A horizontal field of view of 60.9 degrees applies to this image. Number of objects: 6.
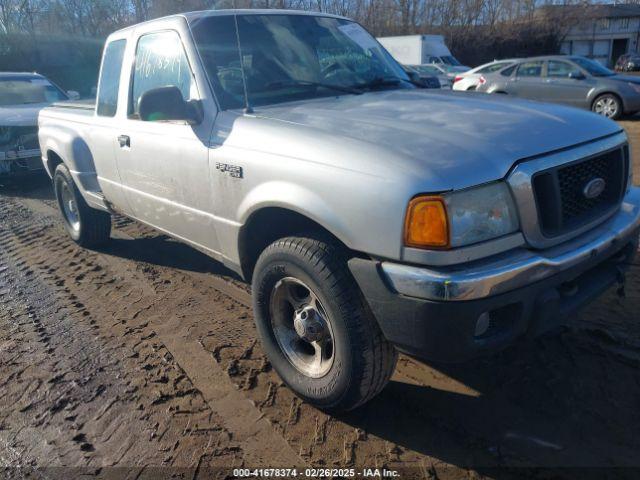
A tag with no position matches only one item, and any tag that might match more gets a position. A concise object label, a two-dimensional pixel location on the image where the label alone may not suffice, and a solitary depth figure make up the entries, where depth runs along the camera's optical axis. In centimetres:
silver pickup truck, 217
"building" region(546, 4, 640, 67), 4824
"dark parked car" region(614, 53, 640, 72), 3544
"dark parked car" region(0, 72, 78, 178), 862
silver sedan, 1170
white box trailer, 2498
